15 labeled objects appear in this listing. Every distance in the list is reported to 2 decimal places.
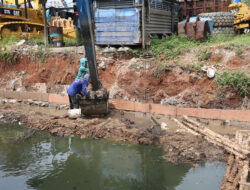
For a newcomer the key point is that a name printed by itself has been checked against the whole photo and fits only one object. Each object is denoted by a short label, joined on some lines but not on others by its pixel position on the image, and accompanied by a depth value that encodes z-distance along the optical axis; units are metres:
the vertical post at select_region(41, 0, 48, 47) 12.30
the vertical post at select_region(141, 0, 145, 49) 10.30
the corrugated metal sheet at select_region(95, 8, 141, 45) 10.43
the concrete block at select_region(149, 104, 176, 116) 7.73
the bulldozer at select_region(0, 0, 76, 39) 13.90
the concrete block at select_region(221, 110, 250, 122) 6.89
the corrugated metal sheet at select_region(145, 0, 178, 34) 11.02
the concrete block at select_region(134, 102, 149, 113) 8.11
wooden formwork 4.34
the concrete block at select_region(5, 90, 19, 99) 10.58
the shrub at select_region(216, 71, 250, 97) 7.56
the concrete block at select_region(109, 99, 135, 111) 8.40
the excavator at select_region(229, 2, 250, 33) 12.42
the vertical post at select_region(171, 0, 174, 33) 12.98
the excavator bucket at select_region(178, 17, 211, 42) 10.36
